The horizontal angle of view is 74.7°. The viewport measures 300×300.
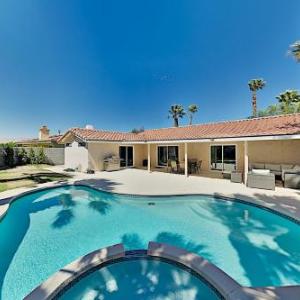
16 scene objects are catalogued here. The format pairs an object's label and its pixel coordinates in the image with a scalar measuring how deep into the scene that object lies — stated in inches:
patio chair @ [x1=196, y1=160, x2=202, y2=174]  759.2
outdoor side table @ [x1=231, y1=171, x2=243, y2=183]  557.0
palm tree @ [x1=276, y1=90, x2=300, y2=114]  1184.8
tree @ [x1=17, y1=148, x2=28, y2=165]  1034.1
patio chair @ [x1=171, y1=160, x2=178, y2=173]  777.9
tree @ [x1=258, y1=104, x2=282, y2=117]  1888.5
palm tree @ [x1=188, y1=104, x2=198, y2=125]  2011.6
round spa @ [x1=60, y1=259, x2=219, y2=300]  170.2
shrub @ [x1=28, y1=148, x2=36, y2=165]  1052.5
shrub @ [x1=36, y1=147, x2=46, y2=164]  1060.5
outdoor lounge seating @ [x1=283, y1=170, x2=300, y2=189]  475.5
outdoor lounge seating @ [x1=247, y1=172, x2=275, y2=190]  470.3
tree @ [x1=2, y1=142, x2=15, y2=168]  991.6
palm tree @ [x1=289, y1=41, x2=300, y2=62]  475.8
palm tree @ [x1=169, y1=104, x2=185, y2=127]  1942.7
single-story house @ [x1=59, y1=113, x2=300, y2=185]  572.7
